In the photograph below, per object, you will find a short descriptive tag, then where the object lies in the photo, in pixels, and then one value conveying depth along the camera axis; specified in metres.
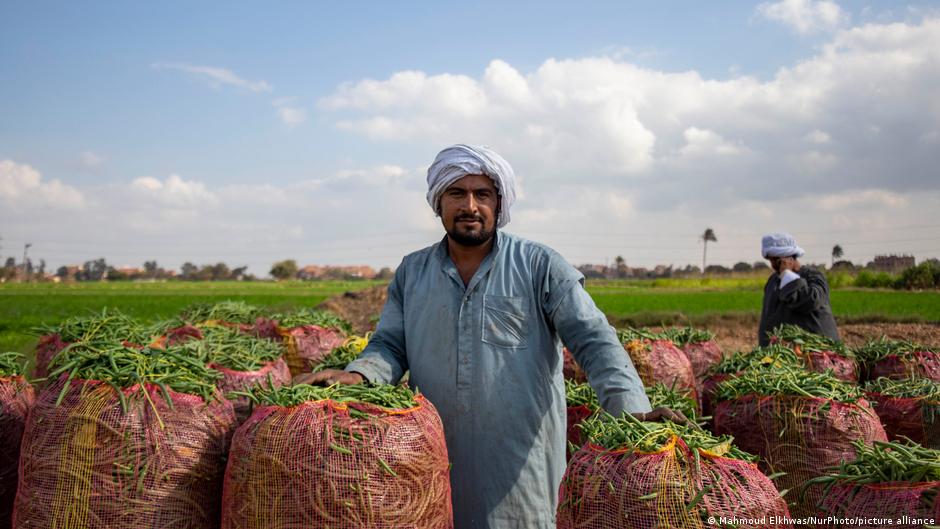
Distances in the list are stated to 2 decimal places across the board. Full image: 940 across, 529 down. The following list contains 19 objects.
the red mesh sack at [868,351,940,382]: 5.69
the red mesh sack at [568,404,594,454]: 4.42
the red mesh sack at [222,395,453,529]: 2.40
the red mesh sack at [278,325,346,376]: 6.64
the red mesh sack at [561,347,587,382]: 6.34
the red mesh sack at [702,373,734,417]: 5.17
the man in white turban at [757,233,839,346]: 6.78
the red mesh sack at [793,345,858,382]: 5.66
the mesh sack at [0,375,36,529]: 3.54
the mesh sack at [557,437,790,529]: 2.20
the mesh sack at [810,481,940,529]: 2.32
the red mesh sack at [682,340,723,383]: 6.97
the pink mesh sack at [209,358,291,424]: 4.11
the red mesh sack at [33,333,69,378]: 4.92
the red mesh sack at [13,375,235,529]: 2.67
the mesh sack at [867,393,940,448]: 4.49
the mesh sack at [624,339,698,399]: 6.01
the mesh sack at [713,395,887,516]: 3.74
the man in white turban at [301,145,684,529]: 3.06
